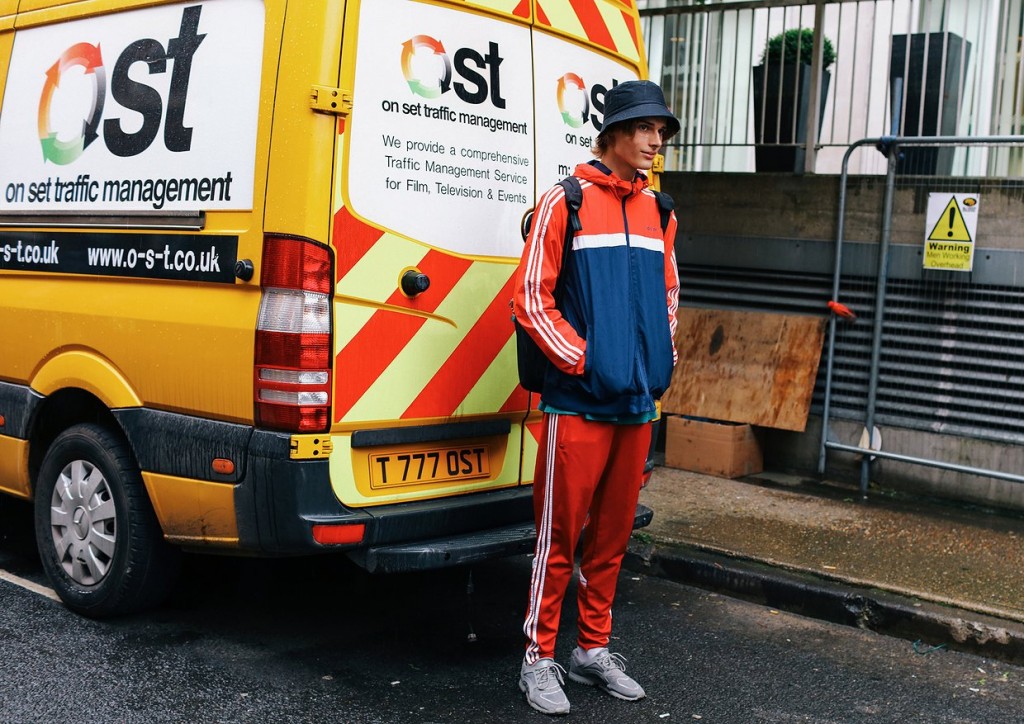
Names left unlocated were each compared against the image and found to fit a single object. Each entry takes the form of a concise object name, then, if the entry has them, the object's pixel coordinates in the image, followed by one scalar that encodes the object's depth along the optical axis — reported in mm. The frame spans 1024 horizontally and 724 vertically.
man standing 3967
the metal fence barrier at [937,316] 6613
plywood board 7238
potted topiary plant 7727
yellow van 3971
